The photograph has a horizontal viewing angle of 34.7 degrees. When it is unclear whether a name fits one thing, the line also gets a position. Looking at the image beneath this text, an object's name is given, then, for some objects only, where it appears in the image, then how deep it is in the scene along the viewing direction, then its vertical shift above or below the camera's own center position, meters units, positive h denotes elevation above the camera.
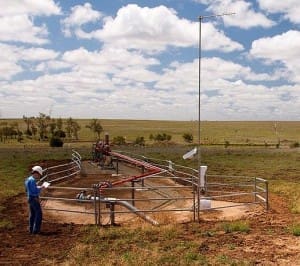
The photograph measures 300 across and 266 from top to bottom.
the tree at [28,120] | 107.61 +0.79
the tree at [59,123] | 101.44 +0.11
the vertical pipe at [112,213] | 11.85 -2.20
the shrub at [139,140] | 69.38 -2.52
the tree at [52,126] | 95.31 -0.51
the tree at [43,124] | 93.38 -0.11
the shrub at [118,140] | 69.78 -2.43
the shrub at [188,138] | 78.94 -2.37
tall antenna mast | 12.29 +0.92
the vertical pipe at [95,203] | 11.70 -1.95
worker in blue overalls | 10.87 -1.74
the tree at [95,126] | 100.29 -0.53
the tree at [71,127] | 95.00 -0.70
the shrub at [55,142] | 61.53 -2.45
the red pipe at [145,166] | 15.48 -1.71
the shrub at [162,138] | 80.75 -2.43
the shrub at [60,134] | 88.55 -1.95
